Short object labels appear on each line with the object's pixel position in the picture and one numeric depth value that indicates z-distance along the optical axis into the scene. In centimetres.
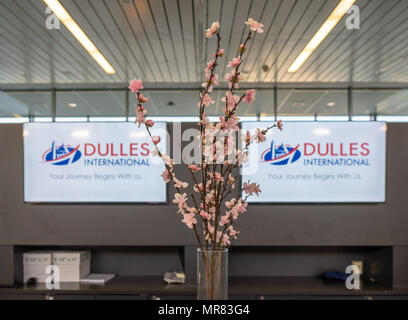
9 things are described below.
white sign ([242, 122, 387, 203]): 209
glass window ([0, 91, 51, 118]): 538
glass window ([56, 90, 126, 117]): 550
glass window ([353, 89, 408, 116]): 546
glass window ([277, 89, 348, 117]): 547
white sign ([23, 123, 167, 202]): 212
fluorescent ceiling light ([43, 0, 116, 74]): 287
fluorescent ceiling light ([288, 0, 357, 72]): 282
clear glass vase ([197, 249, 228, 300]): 95
